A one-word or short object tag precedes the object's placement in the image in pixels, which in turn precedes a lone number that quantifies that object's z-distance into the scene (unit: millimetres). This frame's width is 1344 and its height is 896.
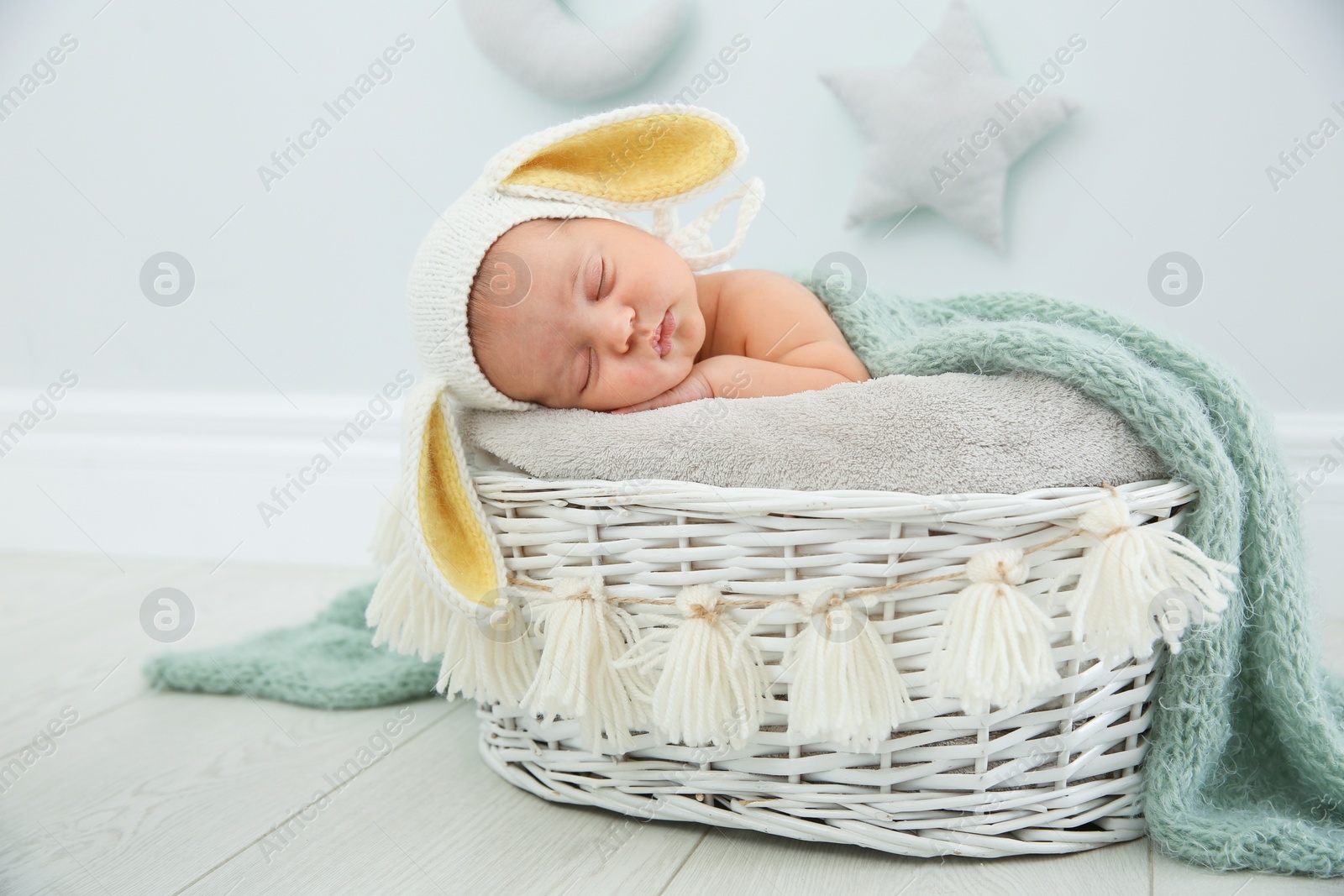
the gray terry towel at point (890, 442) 720
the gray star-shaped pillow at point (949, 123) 1335
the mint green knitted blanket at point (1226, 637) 746
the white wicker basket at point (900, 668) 721
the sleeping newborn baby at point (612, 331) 932
